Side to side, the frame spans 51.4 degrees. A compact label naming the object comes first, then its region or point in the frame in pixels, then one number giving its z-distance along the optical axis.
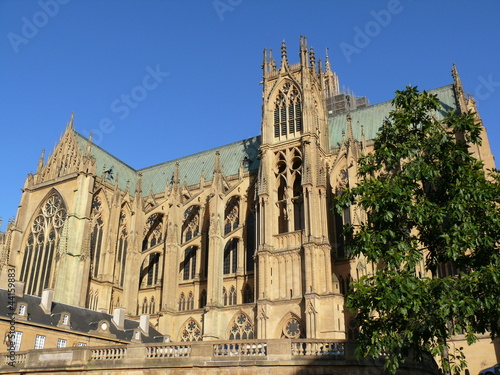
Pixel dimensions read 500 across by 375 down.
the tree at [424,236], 14.93
